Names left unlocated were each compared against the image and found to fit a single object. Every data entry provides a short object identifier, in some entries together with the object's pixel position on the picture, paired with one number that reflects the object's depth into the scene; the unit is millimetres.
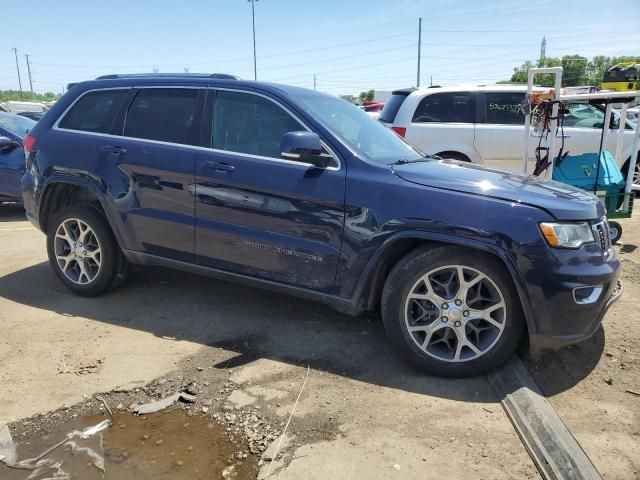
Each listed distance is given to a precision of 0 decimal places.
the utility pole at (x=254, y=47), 42509
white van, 8188
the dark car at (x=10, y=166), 7871
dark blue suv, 3115
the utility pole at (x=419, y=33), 51250
